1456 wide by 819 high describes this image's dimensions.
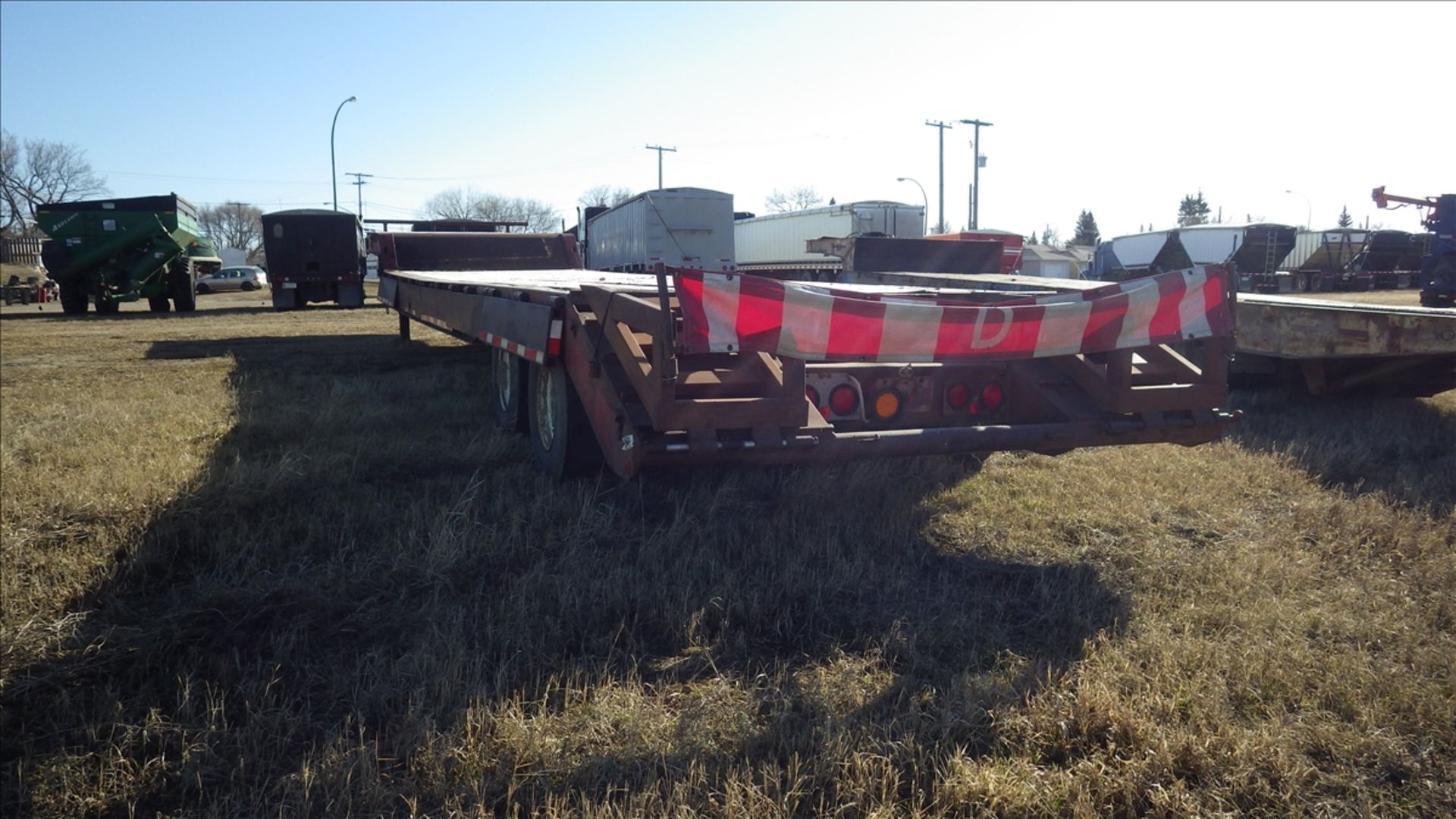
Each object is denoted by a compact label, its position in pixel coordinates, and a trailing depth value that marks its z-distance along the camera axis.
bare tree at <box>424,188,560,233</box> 90.06
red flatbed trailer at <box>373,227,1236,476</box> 3.84
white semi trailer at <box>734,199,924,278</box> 28.08
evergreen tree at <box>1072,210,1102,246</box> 102.66
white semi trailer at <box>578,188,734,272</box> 22.89
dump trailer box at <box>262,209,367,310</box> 21.45
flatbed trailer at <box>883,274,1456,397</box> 7.12
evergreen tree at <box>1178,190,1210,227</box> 93.50
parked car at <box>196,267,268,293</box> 43.47
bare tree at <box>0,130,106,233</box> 73.12
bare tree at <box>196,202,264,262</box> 114.75
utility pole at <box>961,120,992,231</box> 55.12
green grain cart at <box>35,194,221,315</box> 23.50
